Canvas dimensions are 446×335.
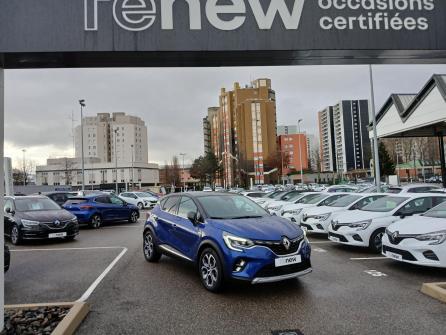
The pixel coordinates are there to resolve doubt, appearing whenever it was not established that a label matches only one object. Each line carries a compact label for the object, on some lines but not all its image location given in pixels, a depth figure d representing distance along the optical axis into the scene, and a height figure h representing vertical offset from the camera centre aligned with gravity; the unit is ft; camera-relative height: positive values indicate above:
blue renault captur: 17.98 -3.12
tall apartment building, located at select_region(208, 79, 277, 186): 330.44 +48.98
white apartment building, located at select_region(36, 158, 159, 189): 375.66 +13.98
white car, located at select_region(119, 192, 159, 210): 96.55 -3.63
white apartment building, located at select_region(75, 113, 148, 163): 417.08 +55.30
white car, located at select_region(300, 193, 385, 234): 36.55 -3.41
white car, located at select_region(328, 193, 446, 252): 29.40 -3.44
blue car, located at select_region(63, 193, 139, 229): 53.42 -3.31
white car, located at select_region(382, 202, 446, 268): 21.12 -3.97
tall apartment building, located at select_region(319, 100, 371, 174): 479.41 +58.43
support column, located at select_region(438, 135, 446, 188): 84.24 +2.91
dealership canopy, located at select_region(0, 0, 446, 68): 13.99 +5.96
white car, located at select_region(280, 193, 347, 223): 44.04 -3.19
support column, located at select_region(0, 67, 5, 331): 14.17 +0.33
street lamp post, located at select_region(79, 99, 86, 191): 104.99 +24.24
